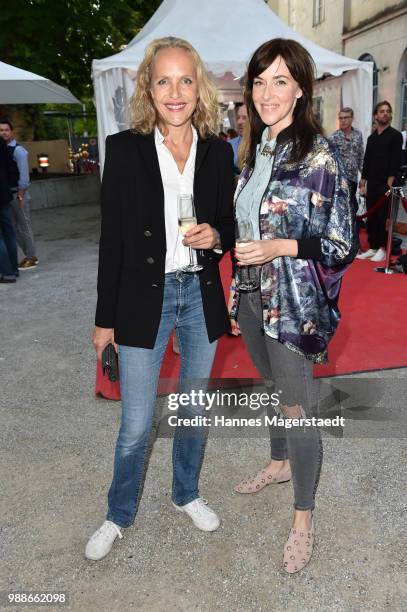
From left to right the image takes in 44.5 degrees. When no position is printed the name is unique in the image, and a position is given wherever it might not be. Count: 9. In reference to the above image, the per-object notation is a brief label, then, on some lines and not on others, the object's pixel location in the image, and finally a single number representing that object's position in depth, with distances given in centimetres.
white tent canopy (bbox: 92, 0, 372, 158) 817
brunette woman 191
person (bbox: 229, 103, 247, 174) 663
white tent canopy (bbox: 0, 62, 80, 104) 721
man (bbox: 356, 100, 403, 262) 760
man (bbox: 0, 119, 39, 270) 751
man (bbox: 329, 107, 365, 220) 813
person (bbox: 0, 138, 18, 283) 707
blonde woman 199
